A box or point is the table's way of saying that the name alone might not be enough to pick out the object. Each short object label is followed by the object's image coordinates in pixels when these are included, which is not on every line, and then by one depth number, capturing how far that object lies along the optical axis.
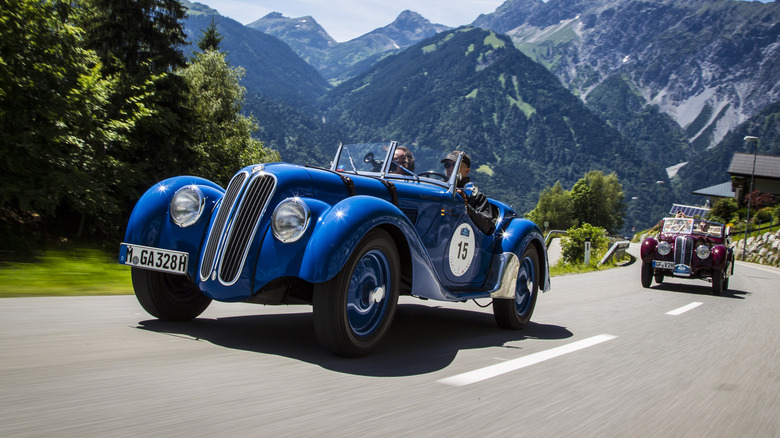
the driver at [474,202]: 5.97
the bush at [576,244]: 23.08
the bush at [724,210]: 60.73
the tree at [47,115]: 12.10
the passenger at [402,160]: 5.69
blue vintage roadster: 3.82
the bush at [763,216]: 52.09
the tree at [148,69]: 20.48
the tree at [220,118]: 31.16
